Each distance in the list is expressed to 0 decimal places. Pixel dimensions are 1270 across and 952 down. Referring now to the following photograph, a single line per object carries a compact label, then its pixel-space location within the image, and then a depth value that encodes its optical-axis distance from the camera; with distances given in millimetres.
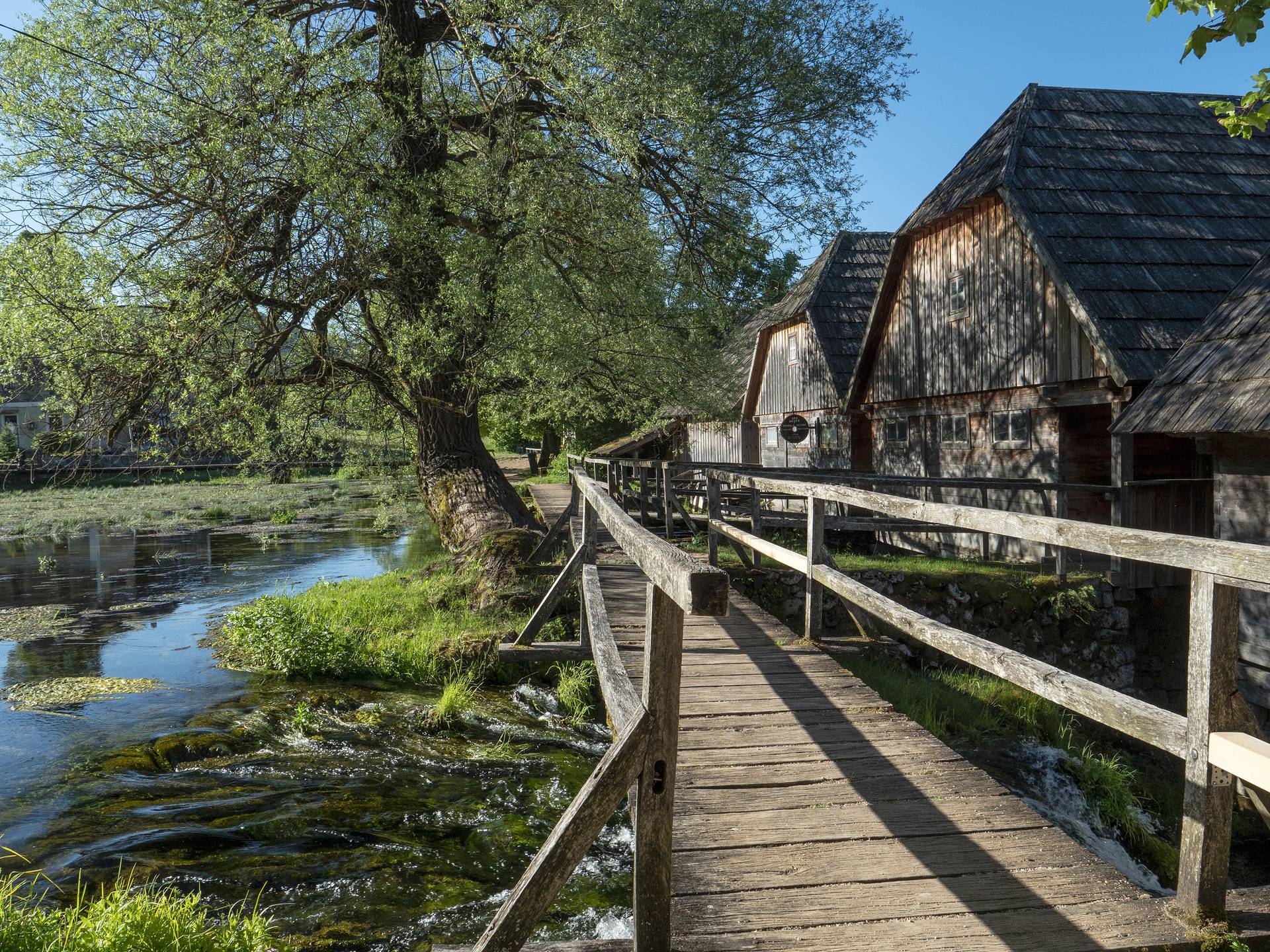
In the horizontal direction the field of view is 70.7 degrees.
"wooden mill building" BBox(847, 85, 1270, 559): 11680
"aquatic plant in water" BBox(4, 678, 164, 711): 8703
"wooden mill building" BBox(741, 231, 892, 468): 19562
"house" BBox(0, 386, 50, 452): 45984
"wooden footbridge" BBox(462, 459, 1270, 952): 2576
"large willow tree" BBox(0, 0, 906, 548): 9406
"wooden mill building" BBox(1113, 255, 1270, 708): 8766
